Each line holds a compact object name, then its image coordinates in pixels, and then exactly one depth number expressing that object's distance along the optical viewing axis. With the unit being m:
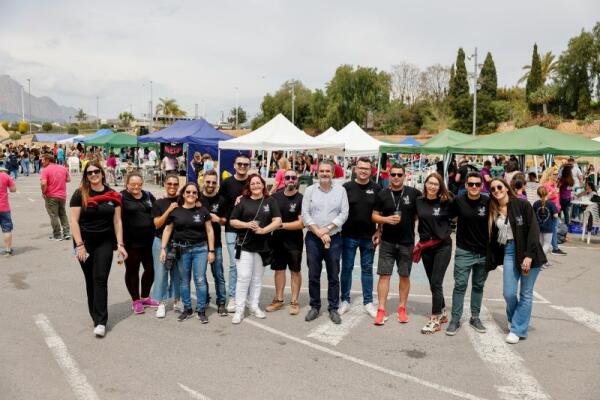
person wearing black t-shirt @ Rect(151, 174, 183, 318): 5.39
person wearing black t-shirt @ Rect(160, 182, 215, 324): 5.33
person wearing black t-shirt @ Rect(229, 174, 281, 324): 5.41
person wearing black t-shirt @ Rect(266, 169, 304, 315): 5.61
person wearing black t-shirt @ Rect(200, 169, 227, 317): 5.72
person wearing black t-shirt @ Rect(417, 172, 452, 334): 5.18
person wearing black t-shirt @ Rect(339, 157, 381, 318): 5.52
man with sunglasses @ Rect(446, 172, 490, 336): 5.05
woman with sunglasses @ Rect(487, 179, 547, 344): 4.87
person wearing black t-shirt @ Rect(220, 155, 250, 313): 5.90
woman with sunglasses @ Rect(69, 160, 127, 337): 4.96
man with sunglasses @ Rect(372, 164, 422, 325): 5.36
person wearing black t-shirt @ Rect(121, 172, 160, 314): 5.46
